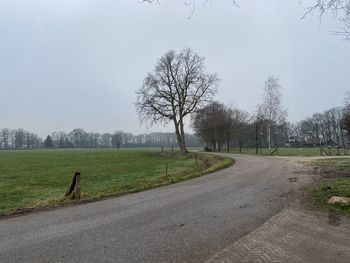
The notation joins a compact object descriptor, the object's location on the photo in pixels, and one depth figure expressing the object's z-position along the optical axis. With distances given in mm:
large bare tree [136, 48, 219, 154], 56875
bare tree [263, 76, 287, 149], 63531
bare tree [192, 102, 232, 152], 75312
